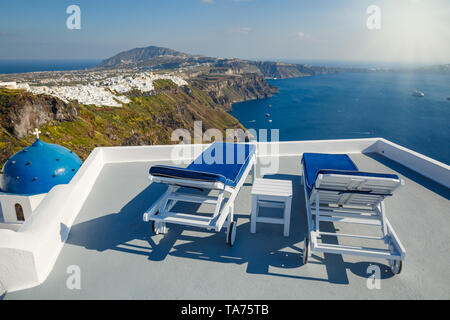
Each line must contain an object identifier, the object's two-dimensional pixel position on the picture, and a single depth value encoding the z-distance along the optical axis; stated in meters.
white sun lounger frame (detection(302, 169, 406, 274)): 2.19
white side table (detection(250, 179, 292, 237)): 2.66
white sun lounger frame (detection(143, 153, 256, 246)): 2.45
